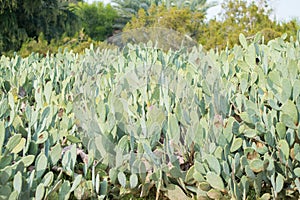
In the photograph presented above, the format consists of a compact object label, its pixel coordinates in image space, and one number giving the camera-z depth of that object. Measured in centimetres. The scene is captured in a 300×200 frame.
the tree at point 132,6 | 2352
